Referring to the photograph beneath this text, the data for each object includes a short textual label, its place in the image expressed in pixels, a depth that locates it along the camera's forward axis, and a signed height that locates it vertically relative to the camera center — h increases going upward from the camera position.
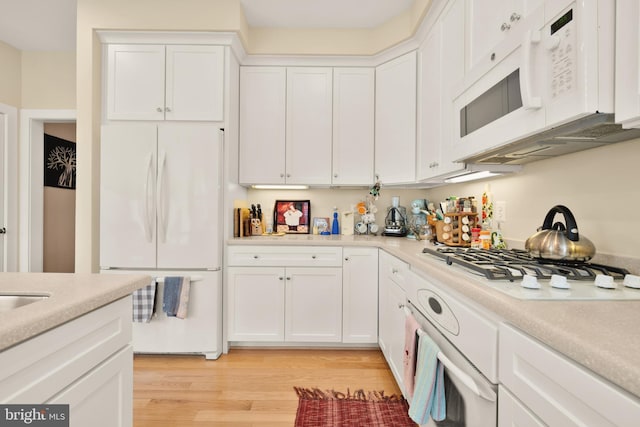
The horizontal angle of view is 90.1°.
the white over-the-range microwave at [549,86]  0.87 +0.42
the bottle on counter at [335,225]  3.09 -0.14
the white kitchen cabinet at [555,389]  0.51 -0.33
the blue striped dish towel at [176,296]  2.35 -0.64
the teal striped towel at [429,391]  1.12 -0.64
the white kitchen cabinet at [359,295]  2.53 -0.67
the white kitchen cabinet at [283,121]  2.84 +0.80
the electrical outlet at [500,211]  1.89 +0.01
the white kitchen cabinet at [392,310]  1.84 -0.65
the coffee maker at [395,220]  2.93 -0.08
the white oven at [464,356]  0.87 -0.46
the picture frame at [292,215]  3.12 -0.05
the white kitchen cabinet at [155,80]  2.50 +1.01
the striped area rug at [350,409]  1.71 -1.13
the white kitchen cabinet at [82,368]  0.65 -0.39
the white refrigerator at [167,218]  2.40 -0.07
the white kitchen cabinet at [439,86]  1.87 +0.84
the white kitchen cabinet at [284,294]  2.53 -0.67
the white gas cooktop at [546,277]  0.86 -0.20
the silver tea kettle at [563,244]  1.15 -0.11
